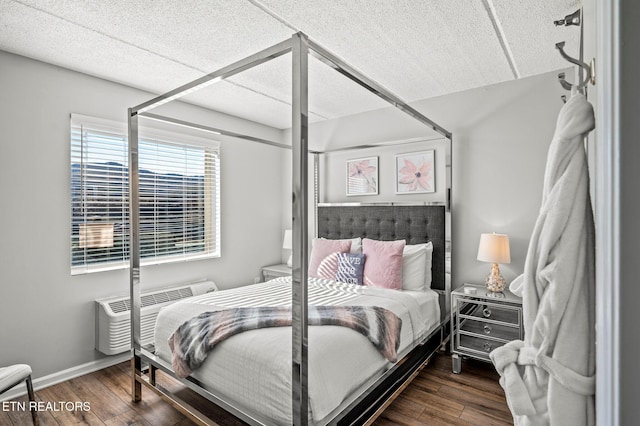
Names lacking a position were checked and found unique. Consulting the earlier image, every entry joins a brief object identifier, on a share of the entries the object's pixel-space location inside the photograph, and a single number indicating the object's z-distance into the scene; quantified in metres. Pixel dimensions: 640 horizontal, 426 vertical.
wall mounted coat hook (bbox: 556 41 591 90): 1.04
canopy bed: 1.42
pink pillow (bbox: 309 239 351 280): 3.34
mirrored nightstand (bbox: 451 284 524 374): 2.57
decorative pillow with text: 3.14
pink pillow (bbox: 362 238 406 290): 3.00
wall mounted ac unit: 2.78
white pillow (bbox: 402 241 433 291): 3.05
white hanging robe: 0.91
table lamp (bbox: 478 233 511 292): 2.73
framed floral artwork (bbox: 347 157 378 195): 3.85
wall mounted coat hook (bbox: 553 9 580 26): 1.36
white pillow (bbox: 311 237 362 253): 3.46
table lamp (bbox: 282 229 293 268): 4.16
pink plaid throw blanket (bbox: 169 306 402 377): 1.93
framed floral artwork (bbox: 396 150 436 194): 3.45
